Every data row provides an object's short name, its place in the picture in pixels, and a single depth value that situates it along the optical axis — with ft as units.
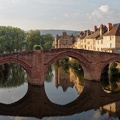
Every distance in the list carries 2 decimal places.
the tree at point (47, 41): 314.43
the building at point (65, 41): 300.40
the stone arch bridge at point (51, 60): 112.57
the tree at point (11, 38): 257.55
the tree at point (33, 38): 299.93
